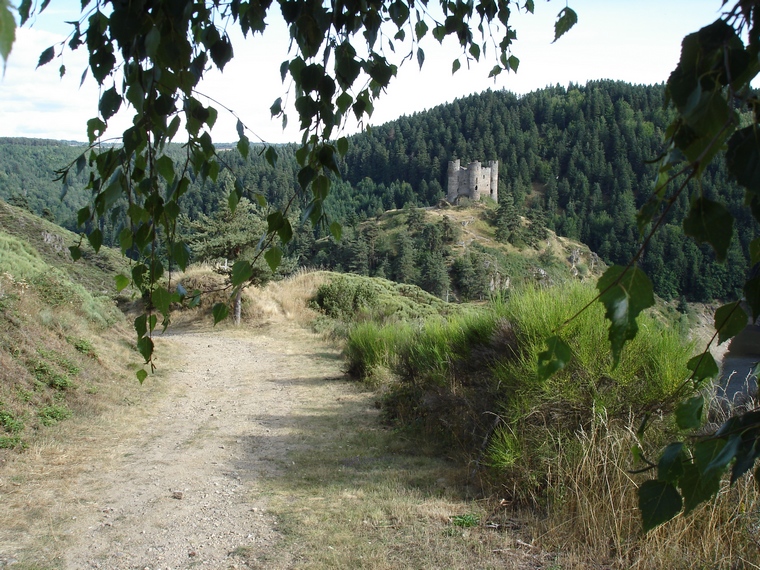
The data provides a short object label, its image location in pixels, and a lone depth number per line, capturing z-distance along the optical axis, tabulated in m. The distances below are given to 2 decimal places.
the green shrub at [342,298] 14.74
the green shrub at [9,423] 4.82
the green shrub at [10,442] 4.56
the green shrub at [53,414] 5.29
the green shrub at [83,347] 7.09
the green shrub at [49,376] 5.87
